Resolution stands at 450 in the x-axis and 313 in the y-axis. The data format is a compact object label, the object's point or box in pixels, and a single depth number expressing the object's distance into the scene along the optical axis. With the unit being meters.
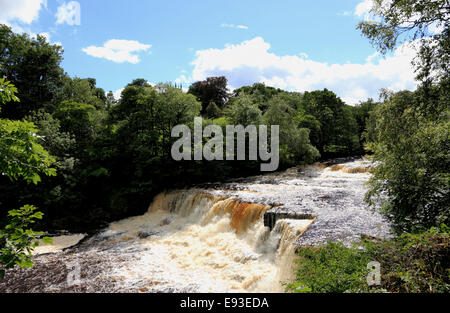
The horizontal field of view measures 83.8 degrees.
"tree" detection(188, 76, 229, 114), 45.78
